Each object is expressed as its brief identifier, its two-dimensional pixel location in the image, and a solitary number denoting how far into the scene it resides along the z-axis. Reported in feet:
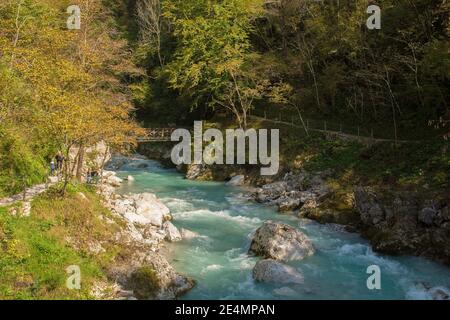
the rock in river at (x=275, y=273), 52.75
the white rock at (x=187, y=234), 70.17
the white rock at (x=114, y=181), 106.32
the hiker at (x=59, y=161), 83.08
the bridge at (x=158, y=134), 126.87
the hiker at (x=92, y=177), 90.96
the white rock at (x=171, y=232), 68.49
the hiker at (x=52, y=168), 79.67
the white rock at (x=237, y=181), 112.92
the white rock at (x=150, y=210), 73.00
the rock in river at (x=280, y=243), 60.34
